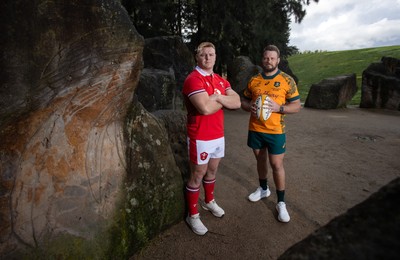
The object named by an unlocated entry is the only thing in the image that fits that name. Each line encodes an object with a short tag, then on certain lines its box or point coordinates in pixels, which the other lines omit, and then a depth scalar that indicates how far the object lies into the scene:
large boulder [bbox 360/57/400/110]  10.15
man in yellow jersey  2.90
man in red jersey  2.47
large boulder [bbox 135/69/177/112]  6.30
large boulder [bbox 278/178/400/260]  0.64
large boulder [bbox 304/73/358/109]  10.36
